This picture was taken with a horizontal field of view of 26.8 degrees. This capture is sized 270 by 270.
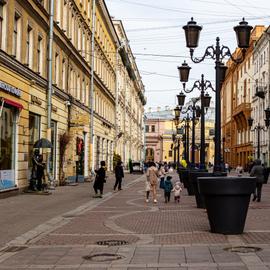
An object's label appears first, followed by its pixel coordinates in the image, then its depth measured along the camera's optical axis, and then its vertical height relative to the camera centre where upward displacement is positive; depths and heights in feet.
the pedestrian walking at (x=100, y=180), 76.02 -2.00
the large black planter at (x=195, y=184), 56.90 -1.85
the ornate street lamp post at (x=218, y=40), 47.52 +10.99
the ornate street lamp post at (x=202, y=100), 74.80 +9.34
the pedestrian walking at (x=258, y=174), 69.02 -0.88
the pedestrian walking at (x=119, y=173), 92.22 -1.25
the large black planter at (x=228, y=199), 35.65 -2.09
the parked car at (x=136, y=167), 219.41 -0.52
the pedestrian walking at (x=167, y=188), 68.08 -2.63
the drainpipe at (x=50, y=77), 86.58 +13.48
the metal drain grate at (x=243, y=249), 29.58 -4.38
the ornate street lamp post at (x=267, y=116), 136.65 +12.16
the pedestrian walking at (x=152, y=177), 68.49 -1.35
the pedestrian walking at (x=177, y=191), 66.14 -2.97
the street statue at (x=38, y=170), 77.25 -0.72
